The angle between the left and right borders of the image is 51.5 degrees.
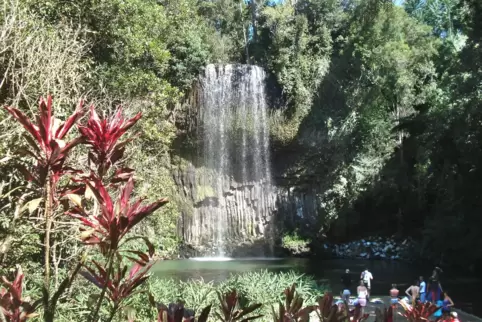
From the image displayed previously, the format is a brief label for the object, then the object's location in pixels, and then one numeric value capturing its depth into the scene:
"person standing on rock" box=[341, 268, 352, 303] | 11.50
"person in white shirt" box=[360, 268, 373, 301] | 10.97
